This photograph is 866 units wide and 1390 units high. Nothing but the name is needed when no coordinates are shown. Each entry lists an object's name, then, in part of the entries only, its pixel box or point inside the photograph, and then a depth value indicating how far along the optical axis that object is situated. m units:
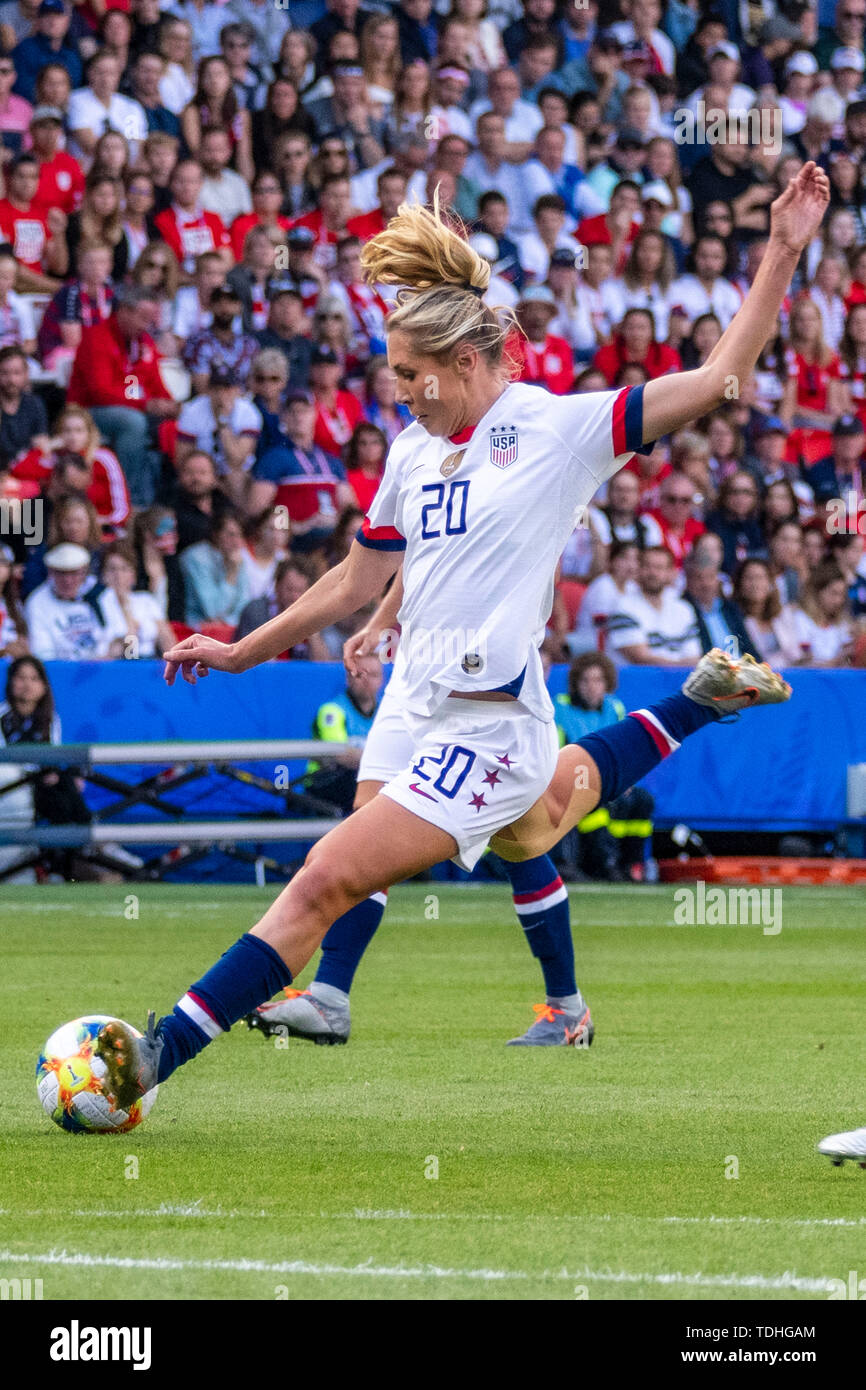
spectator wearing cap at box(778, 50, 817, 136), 21.73
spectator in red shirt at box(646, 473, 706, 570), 17.22
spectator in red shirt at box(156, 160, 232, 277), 16.98
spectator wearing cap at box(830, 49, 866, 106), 21.83
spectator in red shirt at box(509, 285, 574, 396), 17.52
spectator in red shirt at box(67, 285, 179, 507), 15.80
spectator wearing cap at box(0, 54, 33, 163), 16.73
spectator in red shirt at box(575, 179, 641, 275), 19.41
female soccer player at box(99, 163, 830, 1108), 5.41
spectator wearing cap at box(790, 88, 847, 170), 21.61
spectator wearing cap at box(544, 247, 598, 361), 18.50
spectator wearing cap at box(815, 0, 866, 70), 22.48
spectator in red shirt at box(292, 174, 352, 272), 17.55
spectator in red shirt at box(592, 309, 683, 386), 18.34
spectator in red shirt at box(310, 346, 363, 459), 16.61
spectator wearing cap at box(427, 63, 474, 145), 19.27
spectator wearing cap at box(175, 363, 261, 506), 16.06
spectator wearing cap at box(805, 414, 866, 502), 19.17
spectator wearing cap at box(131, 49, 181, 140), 17.34
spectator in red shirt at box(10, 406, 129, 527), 15.07
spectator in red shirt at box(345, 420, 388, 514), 16.25
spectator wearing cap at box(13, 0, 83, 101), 17.25
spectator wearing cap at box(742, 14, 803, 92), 22.16
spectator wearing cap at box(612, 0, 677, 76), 21.27
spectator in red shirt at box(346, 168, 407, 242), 17.88
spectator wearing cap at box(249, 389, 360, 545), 15.95
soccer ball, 5.53
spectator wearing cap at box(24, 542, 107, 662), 14.73
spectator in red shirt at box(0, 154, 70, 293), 16.22
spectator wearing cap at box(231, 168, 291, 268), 17.42
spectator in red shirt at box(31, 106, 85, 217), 16.42
